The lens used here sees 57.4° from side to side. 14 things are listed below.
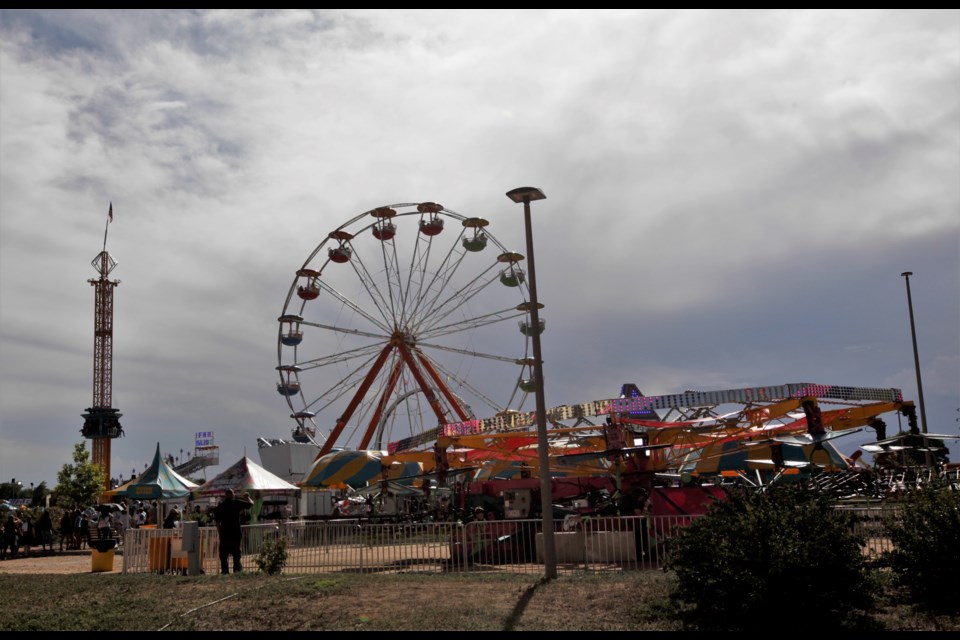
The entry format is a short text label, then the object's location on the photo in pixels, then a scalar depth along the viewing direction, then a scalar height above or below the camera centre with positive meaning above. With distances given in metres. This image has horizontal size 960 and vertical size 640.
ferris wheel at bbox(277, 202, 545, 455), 37.22 +6.24
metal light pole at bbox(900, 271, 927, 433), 29.53 +2.85
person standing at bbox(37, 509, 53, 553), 26.02 -1.17
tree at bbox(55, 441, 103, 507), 36.75 +0.13
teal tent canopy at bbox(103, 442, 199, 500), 29.50 -0.07
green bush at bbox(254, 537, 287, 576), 14.73 -1.31
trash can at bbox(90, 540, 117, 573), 17.70 -1.39
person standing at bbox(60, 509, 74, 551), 27.12 -1.21
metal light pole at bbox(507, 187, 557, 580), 12.42 +0.67
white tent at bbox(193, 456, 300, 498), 28.06 -0.08
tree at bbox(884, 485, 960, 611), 9.50 -1.10
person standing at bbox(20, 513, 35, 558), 26.05 -1.38
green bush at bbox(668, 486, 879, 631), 8.79 -1.16
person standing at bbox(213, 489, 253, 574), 15.26 -0.84
